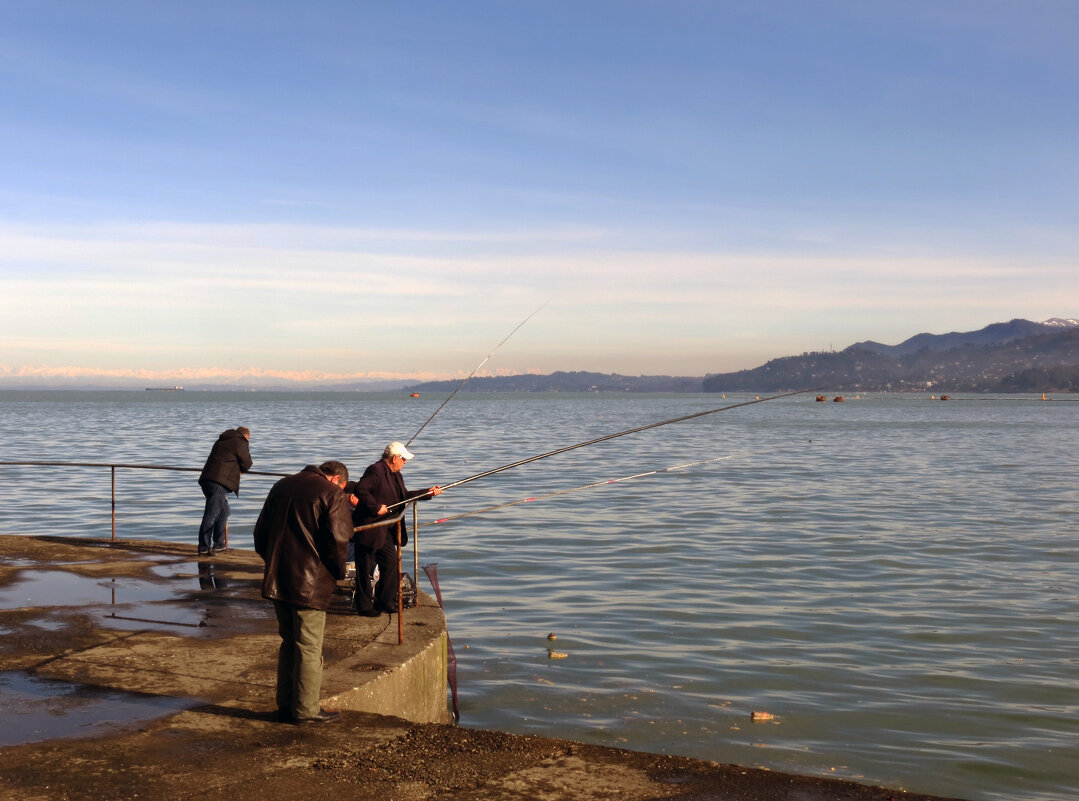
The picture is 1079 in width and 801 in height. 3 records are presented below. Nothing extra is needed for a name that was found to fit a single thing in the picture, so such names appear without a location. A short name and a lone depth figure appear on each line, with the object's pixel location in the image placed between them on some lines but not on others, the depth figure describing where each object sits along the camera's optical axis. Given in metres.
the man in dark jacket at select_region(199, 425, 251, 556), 11.40
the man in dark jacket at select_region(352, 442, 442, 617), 8.55
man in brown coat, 5.89
